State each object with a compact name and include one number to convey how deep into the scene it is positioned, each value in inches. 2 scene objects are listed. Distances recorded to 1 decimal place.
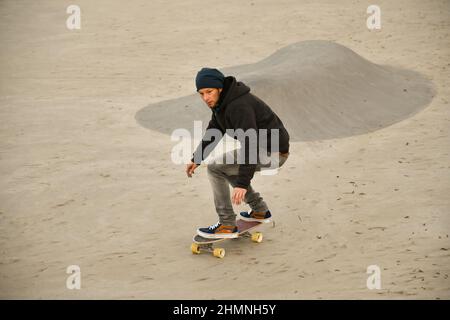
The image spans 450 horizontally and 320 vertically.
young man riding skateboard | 448.1
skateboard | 490.3
